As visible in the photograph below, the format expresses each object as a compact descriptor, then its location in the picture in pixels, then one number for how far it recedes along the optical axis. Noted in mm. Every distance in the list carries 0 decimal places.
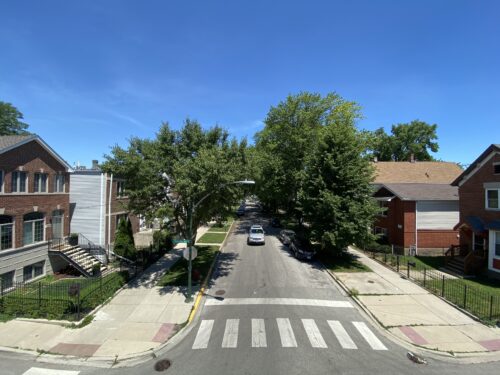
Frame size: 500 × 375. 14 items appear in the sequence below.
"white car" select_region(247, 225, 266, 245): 29156
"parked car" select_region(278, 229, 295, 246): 27984
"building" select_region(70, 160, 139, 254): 23266
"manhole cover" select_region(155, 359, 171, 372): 9430
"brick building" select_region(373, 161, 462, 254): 26406
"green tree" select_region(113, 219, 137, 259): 22359
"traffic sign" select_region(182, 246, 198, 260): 15500
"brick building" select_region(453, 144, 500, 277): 19297
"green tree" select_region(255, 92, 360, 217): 34281
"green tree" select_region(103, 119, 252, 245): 15758
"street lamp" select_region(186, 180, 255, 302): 14961
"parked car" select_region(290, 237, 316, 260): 23203
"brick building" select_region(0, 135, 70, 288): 16875
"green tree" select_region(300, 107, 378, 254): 21056
